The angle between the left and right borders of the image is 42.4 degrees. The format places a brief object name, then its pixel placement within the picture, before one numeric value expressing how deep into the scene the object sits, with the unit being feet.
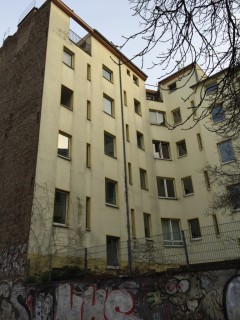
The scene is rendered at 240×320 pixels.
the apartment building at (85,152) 49.83
